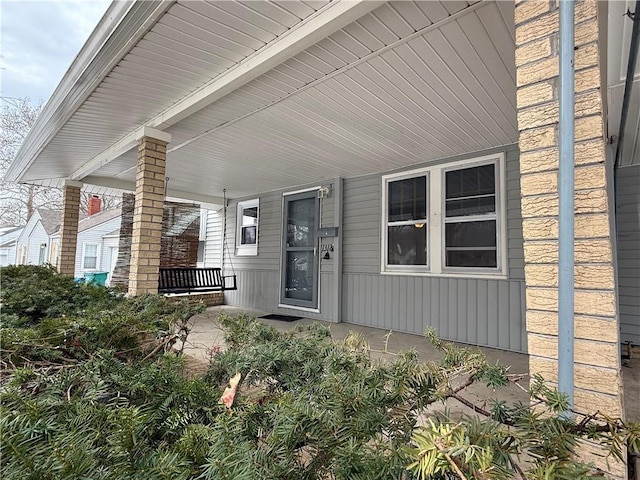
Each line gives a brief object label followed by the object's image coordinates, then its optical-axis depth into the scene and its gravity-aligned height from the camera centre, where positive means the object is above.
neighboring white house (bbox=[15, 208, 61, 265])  14.02 +0.82
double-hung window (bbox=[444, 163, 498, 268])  4.40 +0.62
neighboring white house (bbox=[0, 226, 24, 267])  15.90 +0.40
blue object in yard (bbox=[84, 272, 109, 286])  10.86 -0.69
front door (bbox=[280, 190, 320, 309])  6.42 +0.17
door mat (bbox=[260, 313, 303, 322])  6.24 -1.13
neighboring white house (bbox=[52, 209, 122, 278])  13.51 +0.47
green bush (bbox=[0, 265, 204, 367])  1.33 -0.35
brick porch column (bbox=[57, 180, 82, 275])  6.35 +0.53
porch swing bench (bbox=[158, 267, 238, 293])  6.56 -0.50
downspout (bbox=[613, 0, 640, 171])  2.11 +1.54
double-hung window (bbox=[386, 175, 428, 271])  5.04 +0.60
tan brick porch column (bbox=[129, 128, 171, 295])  3.64 +0.47
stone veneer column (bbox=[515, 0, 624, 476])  0.99 +0.18
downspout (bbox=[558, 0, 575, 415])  0.97 +0.15
